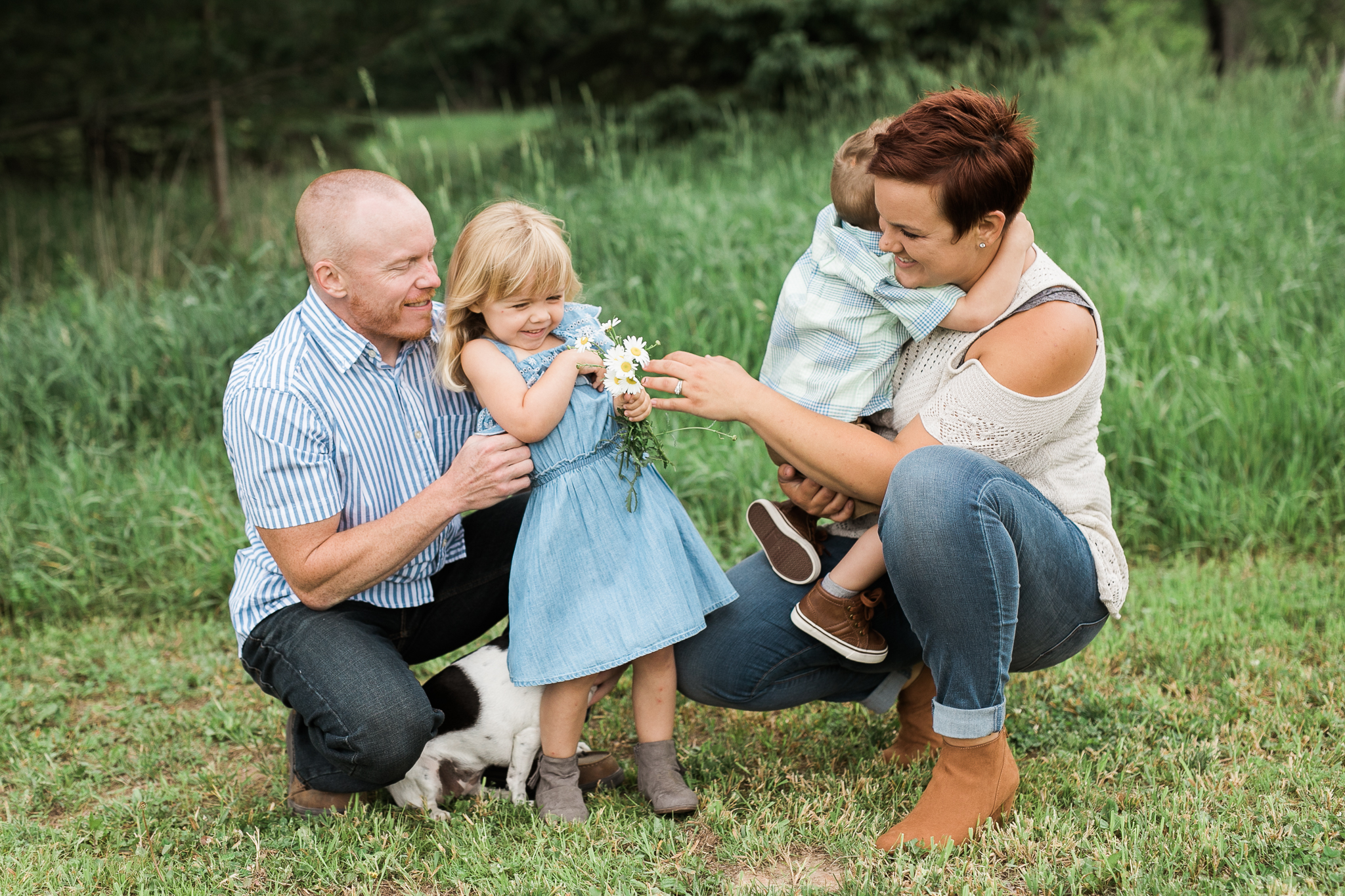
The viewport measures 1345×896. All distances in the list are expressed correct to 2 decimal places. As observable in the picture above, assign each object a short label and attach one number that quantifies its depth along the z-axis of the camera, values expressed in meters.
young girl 2.44
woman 2.24
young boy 2.44
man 2.46
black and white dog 2.63
